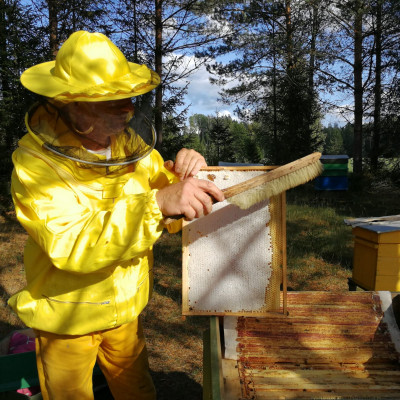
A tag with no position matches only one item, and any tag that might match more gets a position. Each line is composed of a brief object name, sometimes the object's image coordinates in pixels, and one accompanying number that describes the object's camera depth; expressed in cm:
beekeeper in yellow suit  116
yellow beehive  309
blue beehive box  974
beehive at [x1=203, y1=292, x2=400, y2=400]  166
